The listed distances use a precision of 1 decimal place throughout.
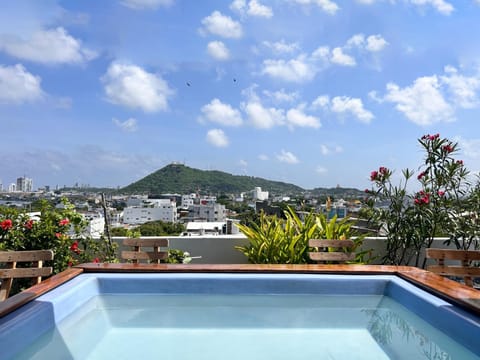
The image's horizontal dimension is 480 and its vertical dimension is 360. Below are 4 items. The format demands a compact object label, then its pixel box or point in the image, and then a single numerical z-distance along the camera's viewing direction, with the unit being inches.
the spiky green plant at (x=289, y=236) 175.2
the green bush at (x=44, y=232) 154.3
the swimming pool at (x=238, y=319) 104.3
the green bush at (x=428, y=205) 180.1
